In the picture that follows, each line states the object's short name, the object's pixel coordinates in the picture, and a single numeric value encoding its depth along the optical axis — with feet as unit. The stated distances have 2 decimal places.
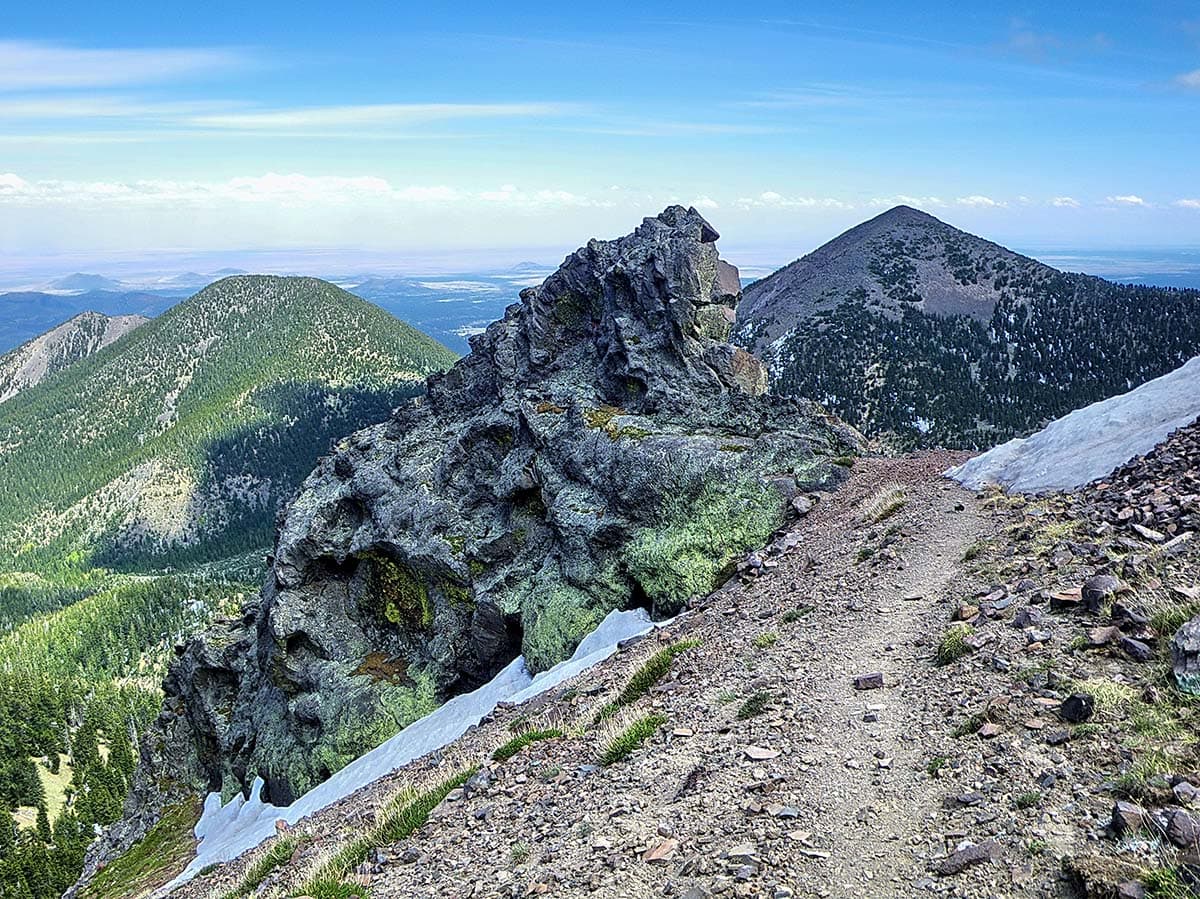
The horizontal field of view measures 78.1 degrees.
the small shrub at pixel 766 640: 49.74
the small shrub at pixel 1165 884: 18.19
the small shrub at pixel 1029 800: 24.86
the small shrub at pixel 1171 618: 32.22
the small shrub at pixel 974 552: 55.42
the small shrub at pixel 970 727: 30.73
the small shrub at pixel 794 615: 54.29
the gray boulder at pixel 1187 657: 28.22
